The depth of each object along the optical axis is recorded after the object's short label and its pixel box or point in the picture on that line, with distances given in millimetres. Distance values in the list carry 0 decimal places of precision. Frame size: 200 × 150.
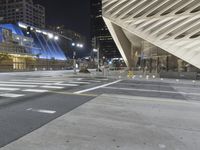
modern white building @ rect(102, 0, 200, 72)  16069
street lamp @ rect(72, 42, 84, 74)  23753
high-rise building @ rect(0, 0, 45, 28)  81053
